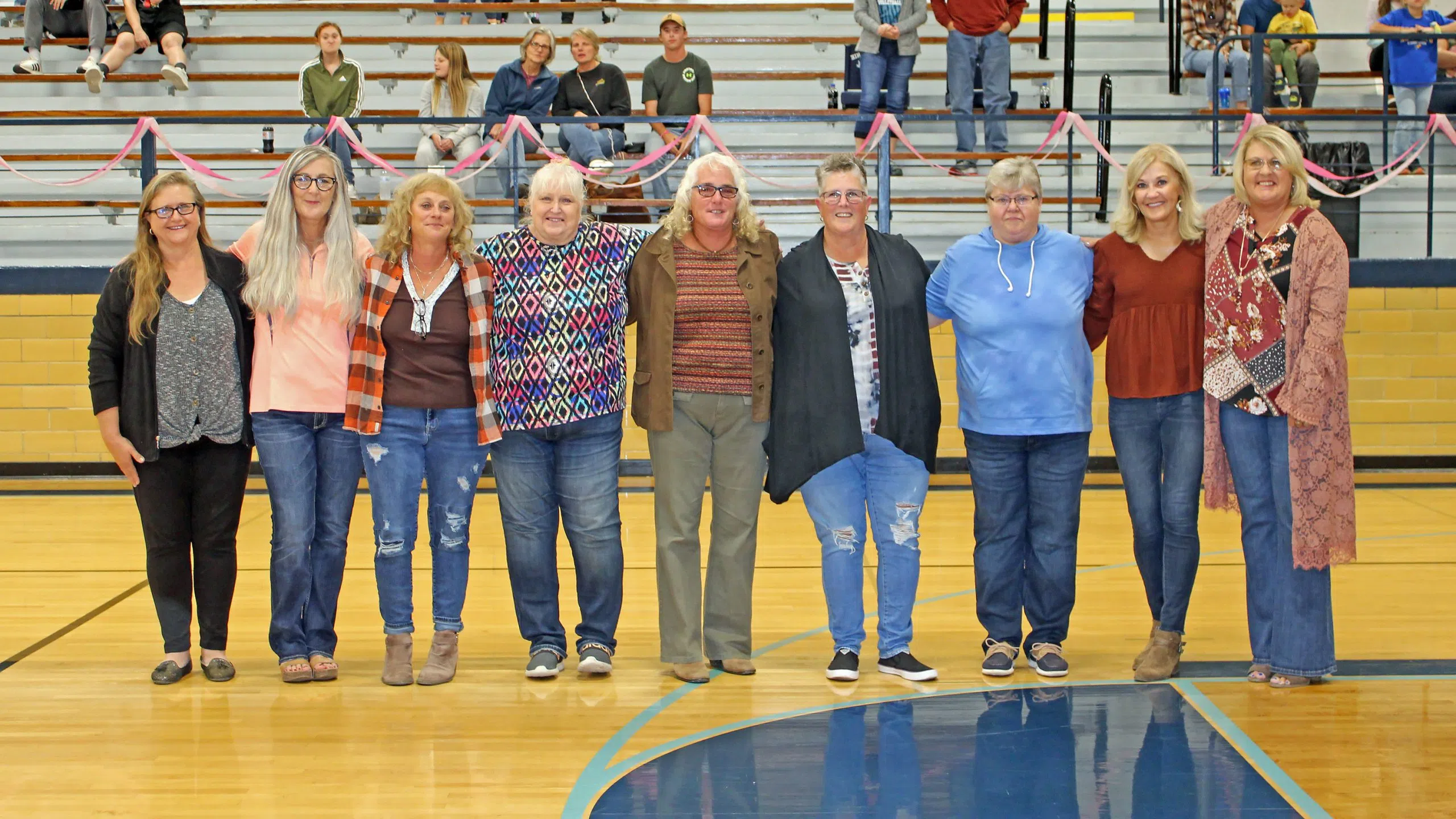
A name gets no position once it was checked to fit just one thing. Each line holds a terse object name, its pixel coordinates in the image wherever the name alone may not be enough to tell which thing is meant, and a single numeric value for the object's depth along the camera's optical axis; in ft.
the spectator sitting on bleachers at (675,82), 28.60
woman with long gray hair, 12.51
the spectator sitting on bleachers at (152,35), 34.99
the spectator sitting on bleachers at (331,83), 29.53
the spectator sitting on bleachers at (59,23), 35.45
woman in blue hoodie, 12.61
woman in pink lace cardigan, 12.19
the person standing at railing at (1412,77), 29.14
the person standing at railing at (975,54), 29.01
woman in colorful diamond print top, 12.48
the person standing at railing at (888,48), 28.71
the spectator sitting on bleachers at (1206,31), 32.99
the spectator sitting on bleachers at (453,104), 28.30
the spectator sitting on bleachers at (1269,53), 30.32
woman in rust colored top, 12.63
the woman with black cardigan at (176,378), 12.62
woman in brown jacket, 12.55
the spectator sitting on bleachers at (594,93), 28.07
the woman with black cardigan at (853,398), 12.57
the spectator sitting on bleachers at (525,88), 27.45
